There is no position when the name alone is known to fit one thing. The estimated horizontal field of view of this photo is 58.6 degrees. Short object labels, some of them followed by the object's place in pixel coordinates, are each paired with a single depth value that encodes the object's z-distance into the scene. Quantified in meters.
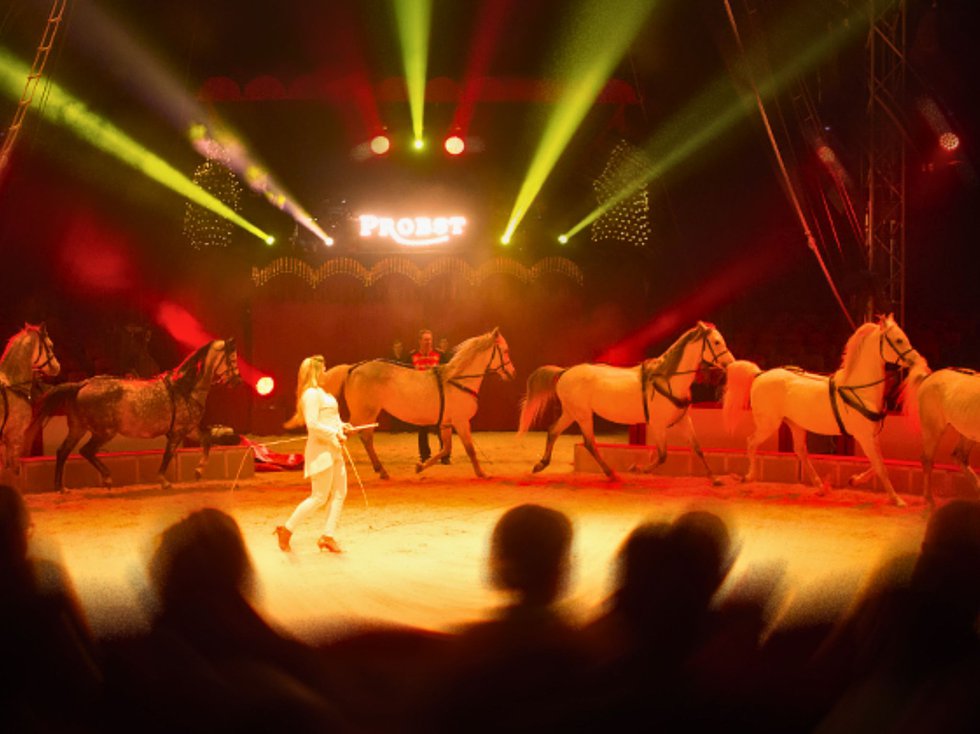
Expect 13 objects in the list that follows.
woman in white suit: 7.21
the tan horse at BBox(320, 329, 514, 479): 11.66
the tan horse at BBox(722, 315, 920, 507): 9.38
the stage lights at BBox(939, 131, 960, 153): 14.35
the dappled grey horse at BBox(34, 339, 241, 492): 10.21
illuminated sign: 17.67
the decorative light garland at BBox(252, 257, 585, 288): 17.91
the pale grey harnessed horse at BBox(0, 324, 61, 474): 9.35
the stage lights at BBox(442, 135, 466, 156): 16.88
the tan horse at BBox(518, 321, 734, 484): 11.00
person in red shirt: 13.26
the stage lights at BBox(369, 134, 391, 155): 17.03
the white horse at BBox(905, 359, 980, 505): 8.41
